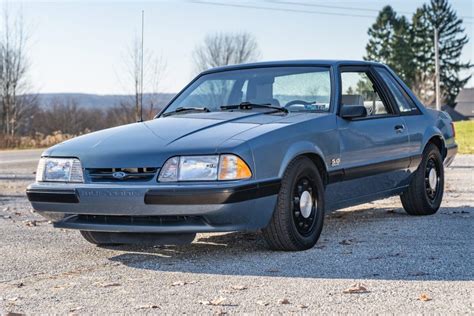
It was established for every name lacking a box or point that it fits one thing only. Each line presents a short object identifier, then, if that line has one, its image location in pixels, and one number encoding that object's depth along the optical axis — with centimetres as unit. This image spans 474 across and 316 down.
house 9651
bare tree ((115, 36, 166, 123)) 2413
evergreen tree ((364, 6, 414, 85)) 8000
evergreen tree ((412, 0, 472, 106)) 8156
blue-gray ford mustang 509
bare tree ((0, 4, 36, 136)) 3859
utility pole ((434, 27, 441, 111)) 4166
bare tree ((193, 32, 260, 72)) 6738
